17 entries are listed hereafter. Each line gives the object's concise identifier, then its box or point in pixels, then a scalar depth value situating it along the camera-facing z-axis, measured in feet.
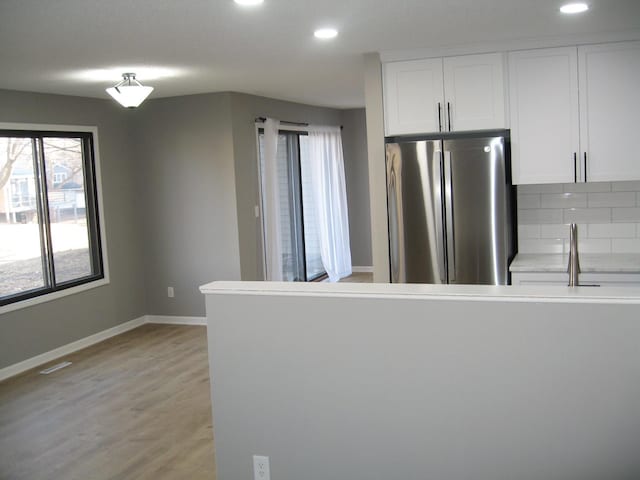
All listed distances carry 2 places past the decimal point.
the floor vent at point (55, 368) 18.09
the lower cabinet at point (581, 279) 13.69
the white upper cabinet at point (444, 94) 14.60
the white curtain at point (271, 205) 23.27
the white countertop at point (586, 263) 13.83
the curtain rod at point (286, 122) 22.86
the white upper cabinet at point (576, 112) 14.10
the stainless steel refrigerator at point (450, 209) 14.25
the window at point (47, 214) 18.34
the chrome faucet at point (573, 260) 10.54
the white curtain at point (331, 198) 27.76
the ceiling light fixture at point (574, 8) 11.30
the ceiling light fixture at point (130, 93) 14.83
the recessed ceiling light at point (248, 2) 10.04
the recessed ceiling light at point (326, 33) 12.43
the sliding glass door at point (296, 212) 25.61
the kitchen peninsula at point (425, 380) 7.91
